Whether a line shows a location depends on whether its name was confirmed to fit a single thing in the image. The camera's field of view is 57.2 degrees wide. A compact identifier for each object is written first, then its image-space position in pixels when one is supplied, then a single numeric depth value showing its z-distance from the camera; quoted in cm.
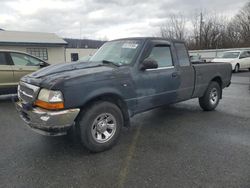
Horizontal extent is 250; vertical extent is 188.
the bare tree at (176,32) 4292
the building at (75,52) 3222
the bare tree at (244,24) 3647
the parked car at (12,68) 753
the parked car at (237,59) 1789
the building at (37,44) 2102
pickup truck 335
